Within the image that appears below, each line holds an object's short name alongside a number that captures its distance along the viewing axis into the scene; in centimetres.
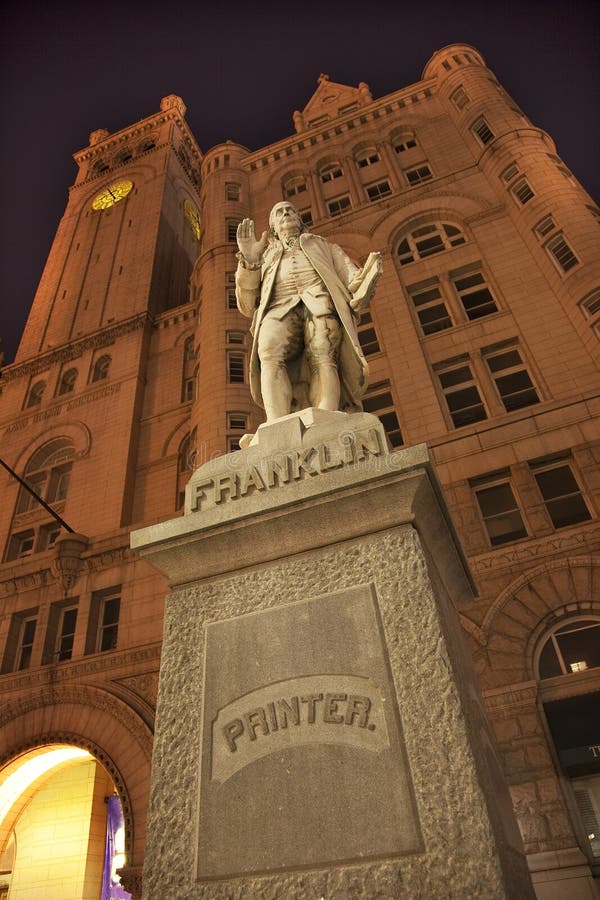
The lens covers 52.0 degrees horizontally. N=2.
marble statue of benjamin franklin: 552
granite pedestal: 283
